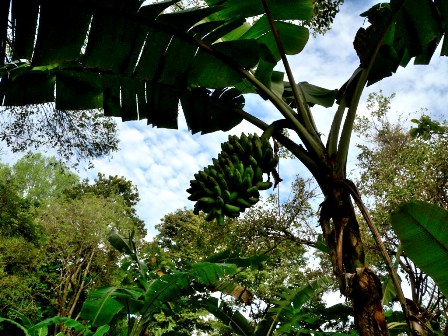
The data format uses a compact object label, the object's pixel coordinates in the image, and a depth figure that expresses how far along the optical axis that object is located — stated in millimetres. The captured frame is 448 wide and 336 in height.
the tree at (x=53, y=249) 9578
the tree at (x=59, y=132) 7387
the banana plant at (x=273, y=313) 3098
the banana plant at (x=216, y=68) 1800
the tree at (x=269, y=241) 9164
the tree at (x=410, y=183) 8141
